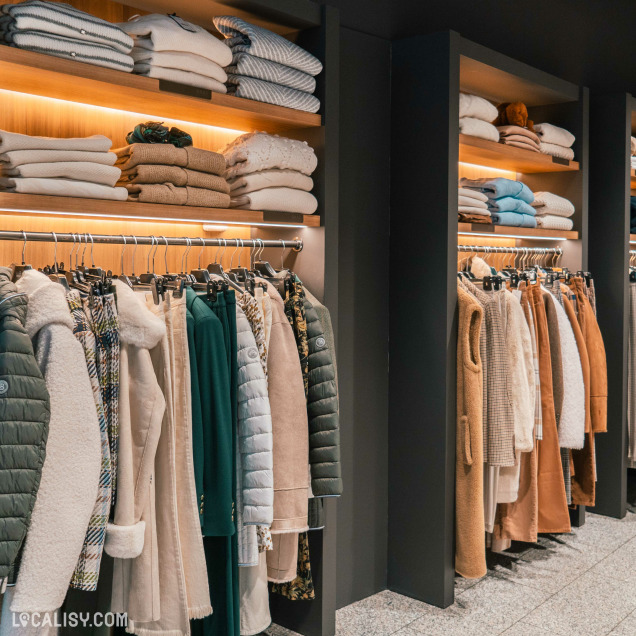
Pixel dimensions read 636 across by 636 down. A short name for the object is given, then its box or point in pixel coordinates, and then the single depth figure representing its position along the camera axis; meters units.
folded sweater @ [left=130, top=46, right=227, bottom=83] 2.30
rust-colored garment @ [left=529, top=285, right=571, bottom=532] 3.53
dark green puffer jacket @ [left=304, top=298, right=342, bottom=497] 2.52
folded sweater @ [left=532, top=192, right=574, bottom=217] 3.94
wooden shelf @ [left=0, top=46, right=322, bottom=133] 2.04
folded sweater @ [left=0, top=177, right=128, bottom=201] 2.00
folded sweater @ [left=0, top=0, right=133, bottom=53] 1.98
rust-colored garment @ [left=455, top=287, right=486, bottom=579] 3.11
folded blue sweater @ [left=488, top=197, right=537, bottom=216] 3.70
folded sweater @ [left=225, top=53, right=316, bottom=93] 2.54
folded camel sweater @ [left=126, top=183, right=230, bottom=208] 2.30
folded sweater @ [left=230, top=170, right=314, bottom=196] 2.61
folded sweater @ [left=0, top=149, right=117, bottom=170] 2.00
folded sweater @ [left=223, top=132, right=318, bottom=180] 2.60
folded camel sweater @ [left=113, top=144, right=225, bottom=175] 2.31
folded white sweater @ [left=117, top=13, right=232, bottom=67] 2.29
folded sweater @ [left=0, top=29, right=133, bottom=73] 1.99
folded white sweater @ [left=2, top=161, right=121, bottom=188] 2.02
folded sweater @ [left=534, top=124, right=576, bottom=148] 3.90
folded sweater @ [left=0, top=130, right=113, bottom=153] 1.99
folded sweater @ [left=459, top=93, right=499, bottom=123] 3.40
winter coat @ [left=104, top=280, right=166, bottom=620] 1.98
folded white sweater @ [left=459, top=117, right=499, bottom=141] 3.37
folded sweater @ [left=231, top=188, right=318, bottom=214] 2.62
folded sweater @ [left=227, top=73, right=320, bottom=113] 2.56
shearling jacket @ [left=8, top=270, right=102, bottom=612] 1.73
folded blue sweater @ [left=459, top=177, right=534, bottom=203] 3.71
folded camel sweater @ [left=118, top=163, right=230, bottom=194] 2.31
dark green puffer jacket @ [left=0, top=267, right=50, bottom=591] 1.65
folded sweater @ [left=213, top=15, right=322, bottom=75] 2.53
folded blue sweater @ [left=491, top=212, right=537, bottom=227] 3.70
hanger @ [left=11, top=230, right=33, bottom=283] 2.10
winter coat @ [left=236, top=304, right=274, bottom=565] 2.28
